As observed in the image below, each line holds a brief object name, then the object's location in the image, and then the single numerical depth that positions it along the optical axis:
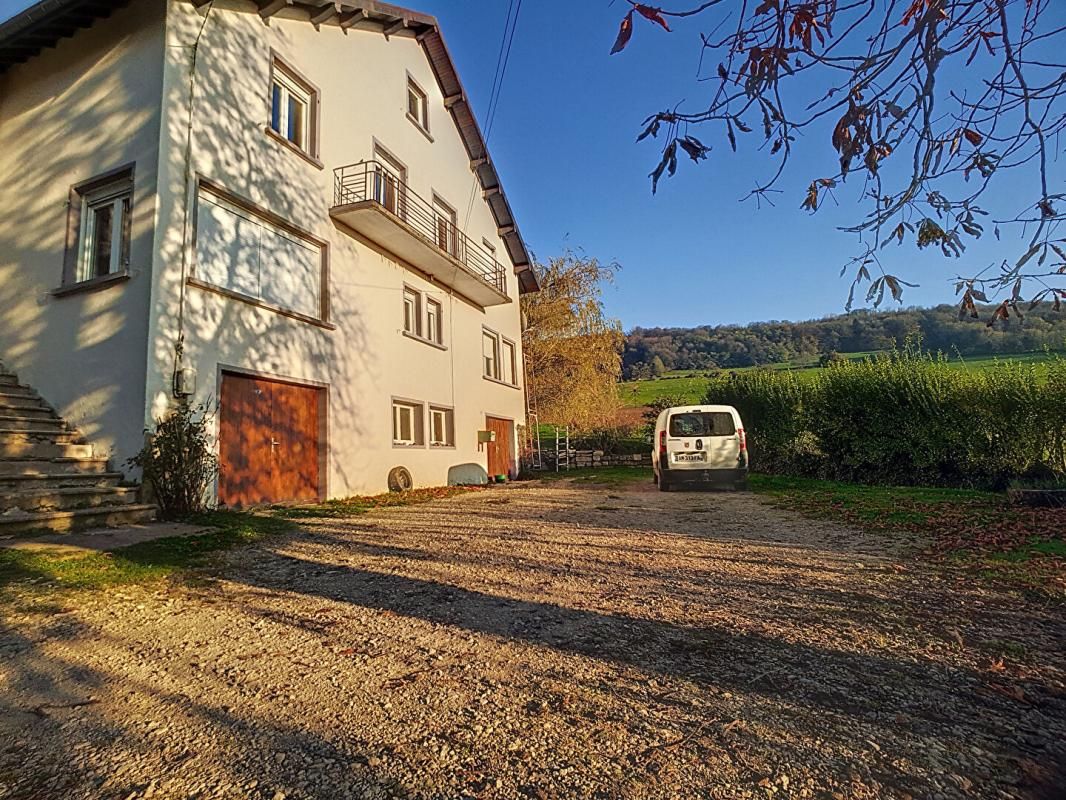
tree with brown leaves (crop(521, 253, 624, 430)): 26.91
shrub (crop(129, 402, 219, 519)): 7.32
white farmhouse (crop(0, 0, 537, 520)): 7.97
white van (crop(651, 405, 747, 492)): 11.91
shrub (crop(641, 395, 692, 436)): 26.66
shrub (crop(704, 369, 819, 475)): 16.78
